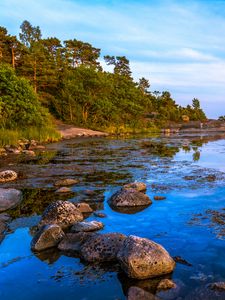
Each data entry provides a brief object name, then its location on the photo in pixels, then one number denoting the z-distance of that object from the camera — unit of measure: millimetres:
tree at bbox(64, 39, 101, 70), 72212
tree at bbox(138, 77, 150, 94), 104306
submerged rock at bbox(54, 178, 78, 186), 13305
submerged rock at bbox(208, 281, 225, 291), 5004
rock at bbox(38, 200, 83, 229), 8234
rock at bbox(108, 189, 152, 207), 10094
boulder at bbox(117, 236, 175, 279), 5676
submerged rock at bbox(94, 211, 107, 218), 9048
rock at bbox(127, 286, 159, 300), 4984
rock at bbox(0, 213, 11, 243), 7735
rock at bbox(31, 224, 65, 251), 6936
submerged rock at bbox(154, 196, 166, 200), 10727
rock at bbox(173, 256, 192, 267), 6127
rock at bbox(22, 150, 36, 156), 23722
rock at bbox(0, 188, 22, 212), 10000
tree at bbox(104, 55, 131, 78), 92000
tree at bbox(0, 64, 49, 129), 31406
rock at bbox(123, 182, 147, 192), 11914
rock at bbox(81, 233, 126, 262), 6367
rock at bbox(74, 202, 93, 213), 9398
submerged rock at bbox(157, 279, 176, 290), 5250
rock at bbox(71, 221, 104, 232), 7723
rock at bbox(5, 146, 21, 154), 24898
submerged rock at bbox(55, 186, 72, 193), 11995
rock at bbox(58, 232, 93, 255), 6812
